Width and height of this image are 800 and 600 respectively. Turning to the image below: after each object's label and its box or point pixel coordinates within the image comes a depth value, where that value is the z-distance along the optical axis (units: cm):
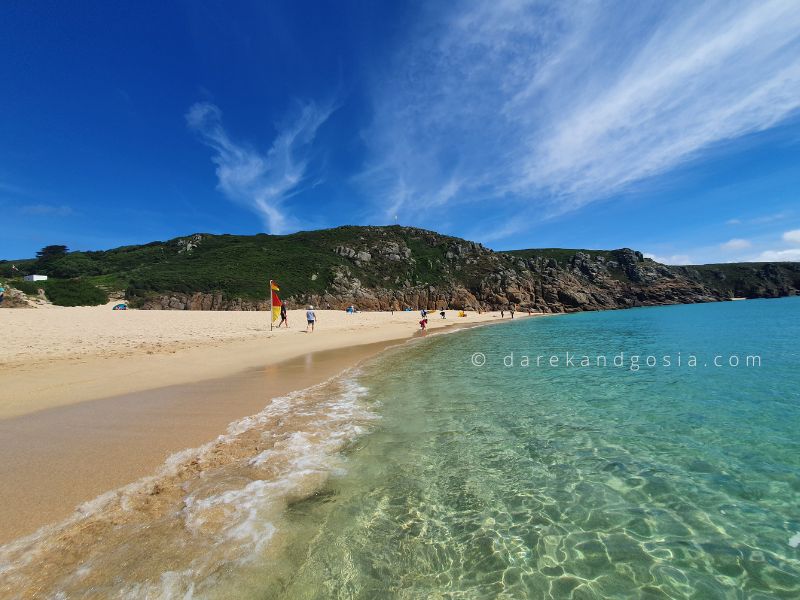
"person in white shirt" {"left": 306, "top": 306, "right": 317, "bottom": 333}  2908
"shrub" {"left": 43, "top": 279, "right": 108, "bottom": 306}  4166
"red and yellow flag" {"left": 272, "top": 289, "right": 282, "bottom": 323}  2761
